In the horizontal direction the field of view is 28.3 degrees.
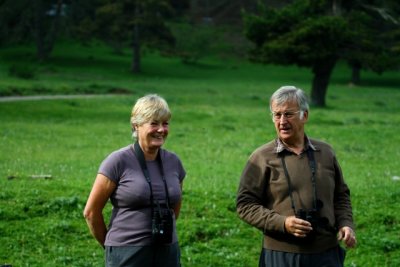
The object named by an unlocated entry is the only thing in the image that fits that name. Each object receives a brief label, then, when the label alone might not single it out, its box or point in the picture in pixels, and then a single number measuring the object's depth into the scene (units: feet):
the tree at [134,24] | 185.88
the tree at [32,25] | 188.24
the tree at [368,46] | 107.96
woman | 17.79
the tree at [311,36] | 107.14
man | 17.71
